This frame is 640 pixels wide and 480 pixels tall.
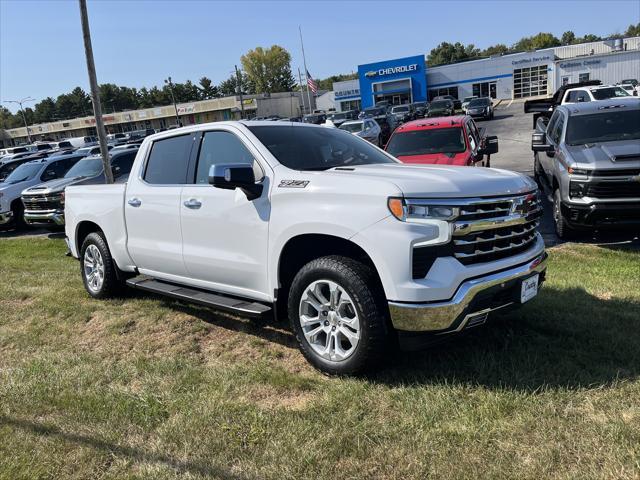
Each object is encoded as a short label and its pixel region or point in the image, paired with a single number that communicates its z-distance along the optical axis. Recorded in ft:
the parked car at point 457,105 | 159.67
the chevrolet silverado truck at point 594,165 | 22.81
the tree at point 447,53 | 419.74
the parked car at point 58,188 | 40.29
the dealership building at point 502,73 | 172.76
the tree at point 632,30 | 393.45
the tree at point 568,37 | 445.62
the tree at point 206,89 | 415.23
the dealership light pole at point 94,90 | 33.01
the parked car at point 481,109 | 131.23
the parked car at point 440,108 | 127.40
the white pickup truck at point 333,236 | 11.07
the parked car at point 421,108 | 133.11
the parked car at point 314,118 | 124.51
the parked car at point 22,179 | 45.88
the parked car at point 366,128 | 76.02
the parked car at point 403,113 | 114.85
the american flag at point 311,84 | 133.37
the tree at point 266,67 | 419.74
